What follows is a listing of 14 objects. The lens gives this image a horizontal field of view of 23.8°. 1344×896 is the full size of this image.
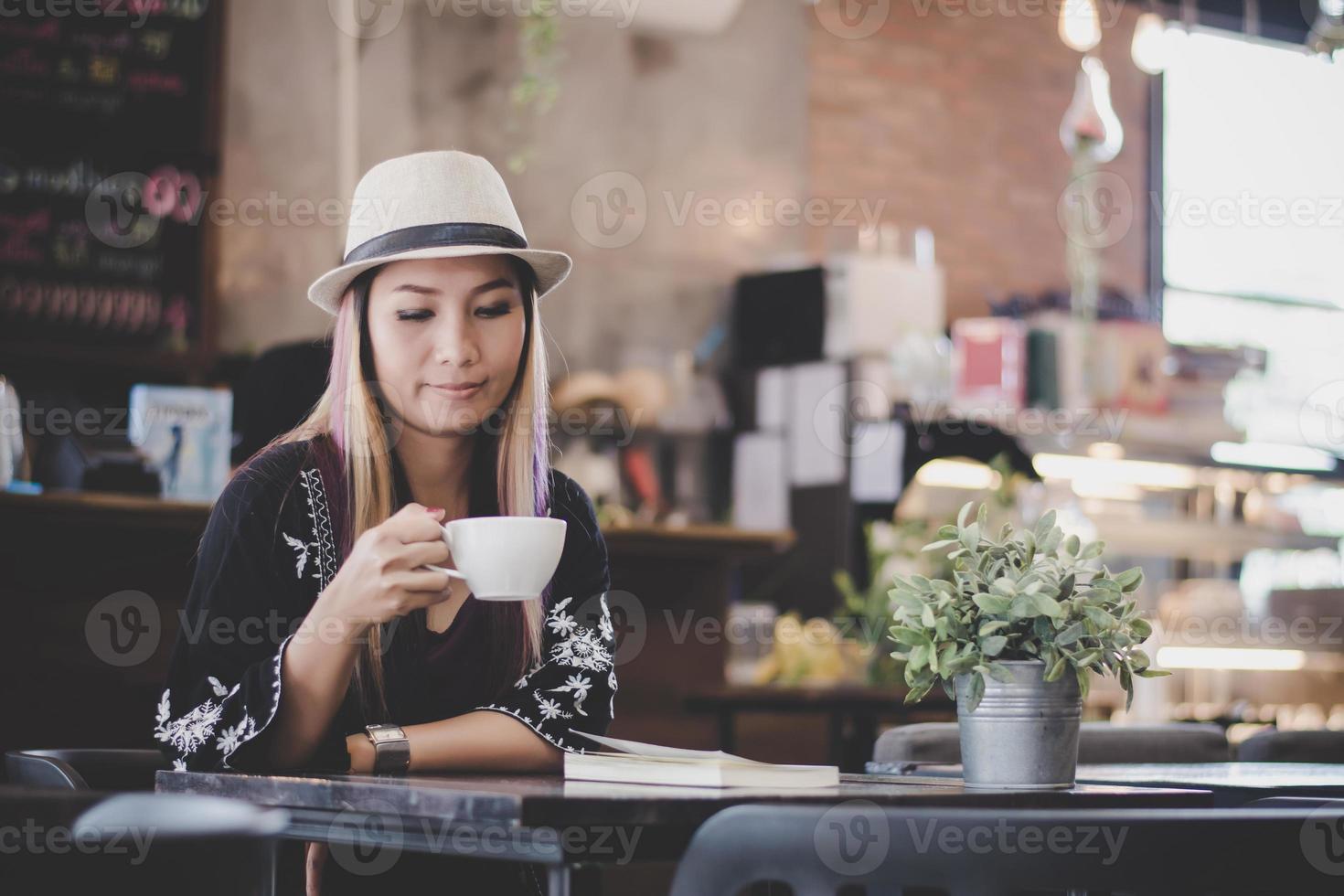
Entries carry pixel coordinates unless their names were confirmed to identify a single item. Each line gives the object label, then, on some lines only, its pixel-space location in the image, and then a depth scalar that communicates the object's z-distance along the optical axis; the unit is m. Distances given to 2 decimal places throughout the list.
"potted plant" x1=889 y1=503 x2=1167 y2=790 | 2.76
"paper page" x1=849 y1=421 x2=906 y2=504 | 7.77
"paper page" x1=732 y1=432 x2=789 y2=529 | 8.31
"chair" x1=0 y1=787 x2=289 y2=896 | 2.21
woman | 2.82
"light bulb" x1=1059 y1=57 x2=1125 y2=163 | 8.01
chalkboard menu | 6.25
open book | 2.58
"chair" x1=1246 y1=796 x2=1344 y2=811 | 2.80
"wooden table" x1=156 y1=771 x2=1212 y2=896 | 2.41
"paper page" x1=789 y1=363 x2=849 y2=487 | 7.99
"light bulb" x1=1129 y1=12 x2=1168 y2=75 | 8.40
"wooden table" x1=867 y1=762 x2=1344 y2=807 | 2.99
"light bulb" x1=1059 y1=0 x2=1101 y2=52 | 7.14
